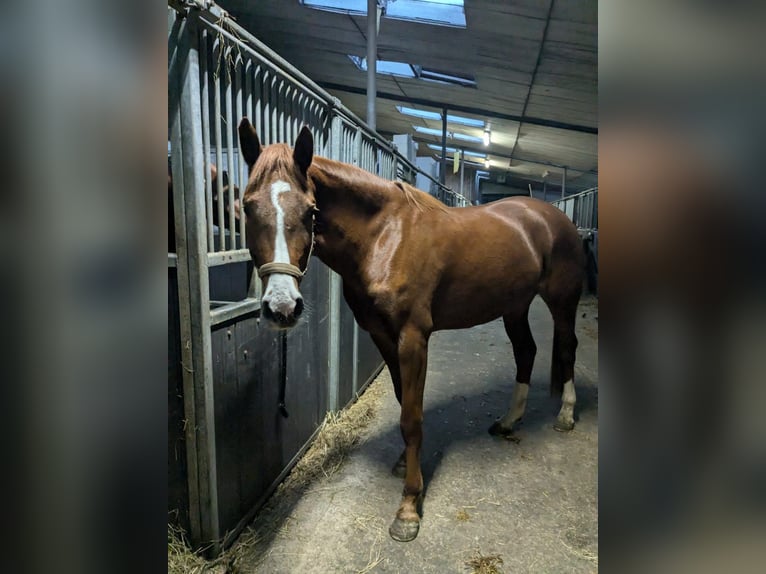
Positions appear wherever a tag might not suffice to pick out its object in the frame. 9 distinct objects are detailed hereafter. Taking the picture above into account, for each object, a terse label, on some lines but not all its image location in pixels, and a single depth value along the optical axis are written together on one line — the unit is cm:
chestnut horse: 132
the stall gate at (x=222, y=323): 126
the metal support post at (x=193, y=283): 122
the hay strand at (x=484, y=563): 147
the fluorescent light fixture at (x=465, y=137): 1020
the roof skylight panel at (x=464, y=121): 853
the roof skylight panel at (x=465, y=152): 1220
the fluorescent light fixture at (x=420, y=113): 873
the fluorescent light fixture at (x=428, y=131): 1026
